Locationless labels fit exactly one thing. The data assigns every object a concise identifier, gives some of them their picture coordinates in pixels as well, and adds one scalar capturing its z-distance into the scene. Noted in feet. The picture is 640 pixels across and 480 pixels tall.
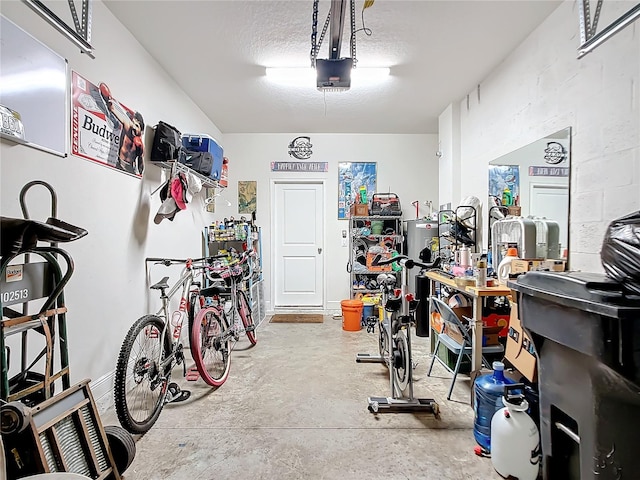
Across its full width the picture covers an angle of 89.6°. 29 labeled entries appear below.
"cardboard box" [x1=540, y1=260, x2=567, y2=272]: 7.41
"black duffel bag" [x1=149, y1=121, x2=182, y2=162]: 9.31
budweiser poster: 6.57
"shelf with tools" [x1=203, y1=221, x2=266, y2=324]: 13.97
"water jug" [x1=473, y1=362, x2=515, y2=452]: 5.85
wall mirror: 7.59
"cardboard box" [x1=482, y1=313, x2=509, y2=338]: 8.56
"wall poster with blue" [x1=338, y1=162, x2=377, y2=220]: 16.83
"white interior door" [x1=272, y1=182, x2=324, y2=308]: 17.20
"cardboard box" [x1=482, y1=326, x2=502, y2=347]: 8.45
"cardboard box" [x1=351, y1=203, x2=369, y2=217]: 15.49
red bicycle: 8.22
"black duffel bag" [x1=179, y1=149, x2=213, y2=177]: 10.89
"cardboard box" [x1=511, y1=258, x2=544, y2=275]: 7.58
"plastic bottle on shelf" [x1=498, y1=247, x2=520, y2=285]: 8.20
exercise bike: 7.25
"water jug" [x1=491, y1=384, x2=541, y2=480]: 5.02
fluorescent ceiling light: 10.15
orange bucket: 13.66
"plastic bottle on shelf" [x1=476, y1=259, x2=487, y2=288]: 7.88
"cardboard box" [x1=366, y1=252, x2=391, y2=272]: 15.85
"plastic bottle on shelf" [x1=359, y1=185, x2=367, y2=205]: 16.37
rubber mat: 15.29
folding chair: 7.47
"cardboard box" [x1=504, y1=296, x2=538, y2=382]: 5.81
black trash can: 3.42
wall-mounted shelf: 9.69
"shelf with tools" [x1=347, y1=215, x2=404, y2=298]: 15.80
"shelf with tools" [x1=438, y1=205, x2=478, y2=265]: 11.43
